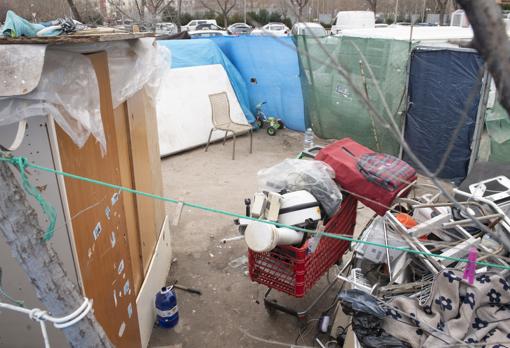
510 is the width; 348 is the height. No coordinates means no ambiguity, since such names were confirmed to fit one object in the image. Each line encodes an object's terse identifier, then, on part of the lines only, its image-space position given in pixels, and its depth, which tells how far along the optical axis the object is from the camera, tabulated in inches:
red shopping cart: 99.3
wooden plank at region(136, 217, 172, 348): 109.0
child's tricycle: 296.6
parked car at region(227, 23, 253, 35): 851.4
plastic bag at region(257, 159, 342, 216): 106.6
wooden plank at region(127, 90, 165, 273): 111.5
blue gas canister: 114.3
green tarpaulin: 216.8
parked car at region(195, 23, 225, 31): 856.3
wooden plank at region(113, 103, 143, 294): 98.2
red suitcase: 107.5
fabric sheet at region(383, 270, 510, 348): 68.9
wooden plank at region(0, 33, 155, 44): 56.7
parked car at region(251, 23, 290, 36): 867.6
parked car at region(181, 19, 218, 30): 893.1
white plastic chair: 259.4
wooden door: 72.9
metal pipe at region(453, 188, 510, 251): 80.7
